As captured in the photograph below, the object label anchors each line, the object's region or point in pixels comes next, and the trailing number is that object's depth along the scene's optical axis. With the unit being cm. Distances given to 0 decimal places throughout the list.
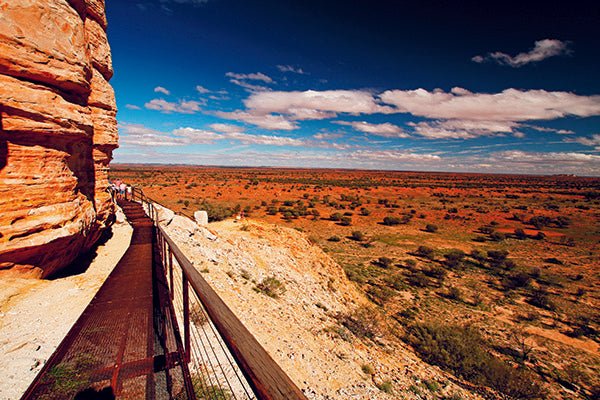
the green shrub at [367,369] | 733
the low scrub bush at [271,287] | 1072
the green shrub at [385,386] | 677
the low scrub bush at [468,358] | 801
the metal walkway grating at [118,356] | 274
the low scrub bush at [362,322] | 988
